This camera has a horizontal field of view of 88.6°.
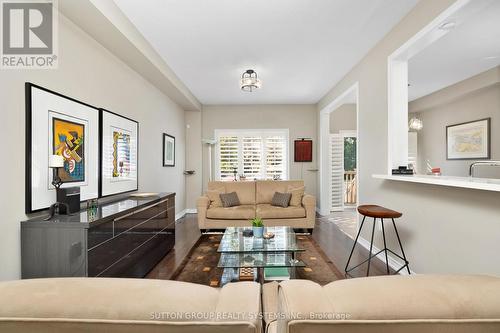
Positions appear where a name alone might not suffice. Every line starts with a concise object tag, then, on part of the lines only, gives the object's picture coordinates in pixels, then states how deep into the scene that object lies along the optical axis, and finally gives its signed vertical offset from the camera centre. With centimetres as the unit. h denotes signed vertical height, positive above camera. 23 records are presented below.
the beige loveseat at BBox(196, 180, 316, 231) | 445 -86
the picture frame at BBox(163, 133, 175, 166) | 499 +33
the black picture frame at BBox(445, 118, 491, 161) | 455 +42
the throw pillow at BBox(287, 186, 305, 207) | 475 -56
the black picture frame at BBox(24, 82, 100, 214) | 196 +16
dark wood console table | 185 -62
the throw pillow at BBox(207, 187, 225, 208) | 478 -61
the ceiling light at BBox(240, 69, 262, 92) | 391 +129
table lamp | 201 -10
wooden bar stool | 245 -47
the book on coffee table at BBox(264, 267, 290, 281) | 256 -111
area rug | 273 -120
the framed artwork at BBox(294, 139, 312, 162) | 660 +36
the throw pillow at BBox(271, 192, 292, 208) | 469 -64
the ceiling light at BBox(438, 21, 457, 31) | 223 +123
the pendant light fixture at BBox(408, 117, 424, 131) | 532 +85
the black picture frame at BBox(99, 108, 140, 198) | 288 +22
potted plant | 302 -75
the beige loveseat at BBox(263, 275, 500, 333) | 59 -34
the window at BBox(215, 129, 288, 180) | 668 +30
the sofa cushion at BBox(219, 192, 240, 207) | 475 -64
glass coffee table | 244 -93
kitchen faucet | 197 +1
